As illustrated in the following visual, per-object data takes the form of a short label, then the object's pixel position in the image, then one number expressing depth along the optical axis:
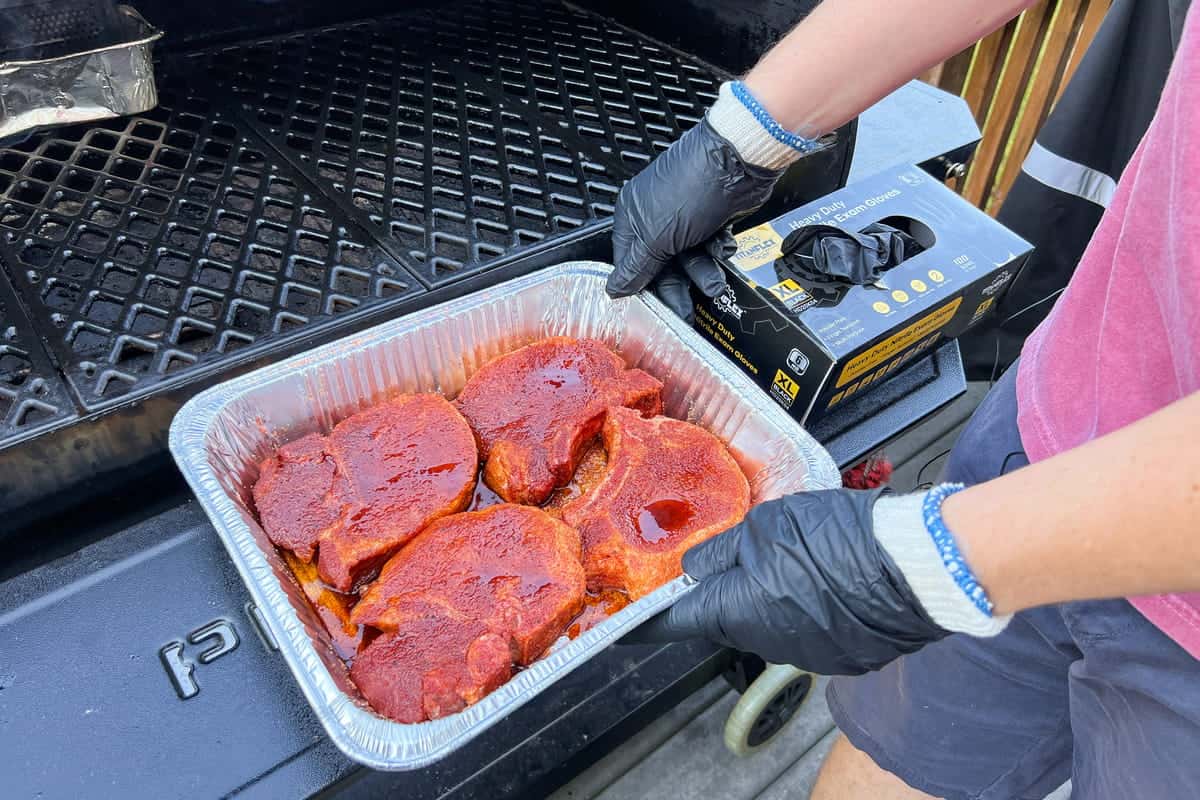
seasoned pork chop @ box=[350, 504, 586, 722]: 0.42
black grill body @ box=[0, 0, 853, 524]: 0.48
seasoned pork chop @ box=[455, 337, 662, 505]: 0.52
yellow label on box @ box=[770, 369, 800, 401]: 0.55
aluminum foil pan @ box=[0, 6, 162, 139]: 0.60
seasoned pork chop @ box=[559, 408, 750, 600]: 0.49
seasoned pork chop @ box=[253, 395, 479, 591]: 0.47
